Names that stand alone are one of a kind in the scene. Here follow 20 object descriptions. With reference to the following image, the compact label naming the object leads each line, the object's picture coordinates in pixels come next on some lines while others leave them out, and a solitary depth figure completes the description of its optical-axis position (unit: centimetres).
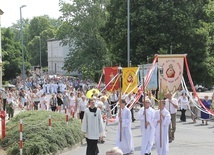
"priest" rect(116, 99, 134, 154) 1406
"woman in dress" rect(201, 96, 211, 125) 2363
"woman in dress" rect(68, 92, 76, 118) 2500
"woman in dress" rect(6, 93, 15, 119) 2503
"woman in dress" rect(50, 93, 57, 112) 2614
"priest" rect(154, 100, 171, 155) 1332
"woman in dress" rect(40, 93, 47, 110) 2746
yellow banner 2443
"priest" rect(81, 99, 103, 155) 1216
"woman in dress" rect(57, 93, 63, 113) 2714
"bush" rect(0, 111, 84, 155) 1362
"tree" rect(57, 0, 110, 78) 5919
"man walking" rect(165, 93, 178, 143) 1680
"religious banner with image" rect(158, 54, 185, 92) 1933
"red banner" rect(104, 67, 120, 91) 2524
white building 11525
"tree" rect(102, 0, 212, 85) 3809
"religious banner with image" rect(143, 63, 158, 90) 2264
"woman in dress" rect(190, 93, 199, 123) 2446
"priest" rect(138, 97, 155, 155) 1347
